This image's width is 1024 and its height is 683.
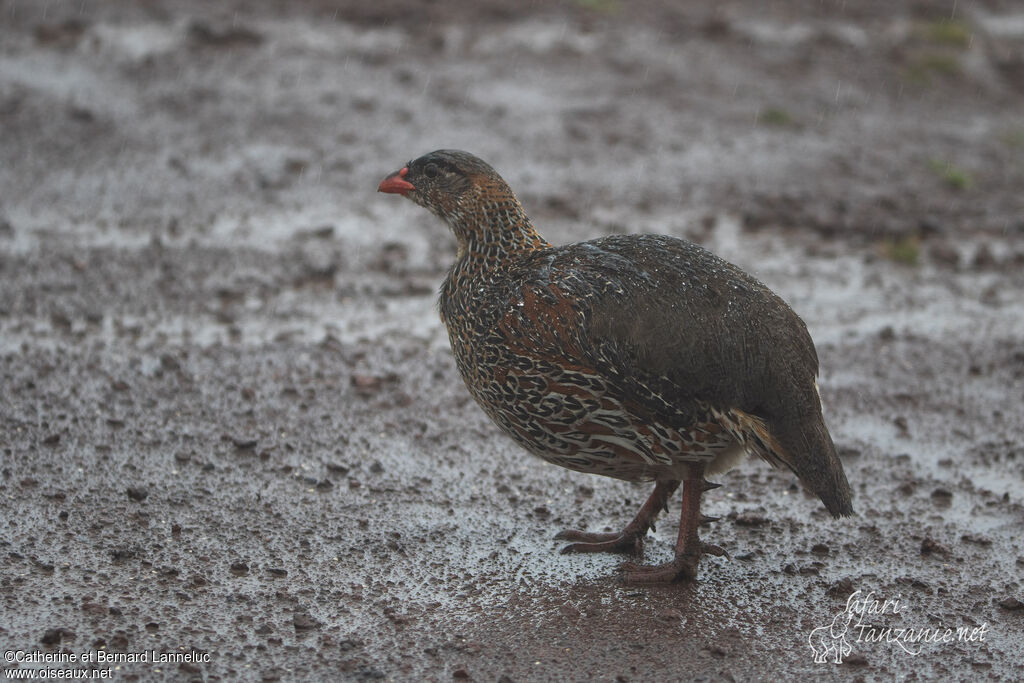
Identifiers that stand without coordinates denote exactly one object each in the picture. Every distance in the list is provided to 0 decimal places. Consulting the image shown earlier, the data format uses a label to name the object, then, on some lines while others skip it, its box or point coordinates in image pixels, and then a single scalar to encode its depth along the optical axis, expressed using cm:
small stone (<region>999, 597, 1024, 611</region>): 985
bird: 929
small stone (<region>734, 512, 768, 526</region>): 1114
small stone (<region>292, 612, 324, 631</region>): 909
